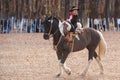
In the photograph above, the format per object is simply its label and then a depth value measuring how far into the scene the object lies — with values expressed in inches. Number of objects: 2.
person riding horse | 596.4
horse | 590.6
